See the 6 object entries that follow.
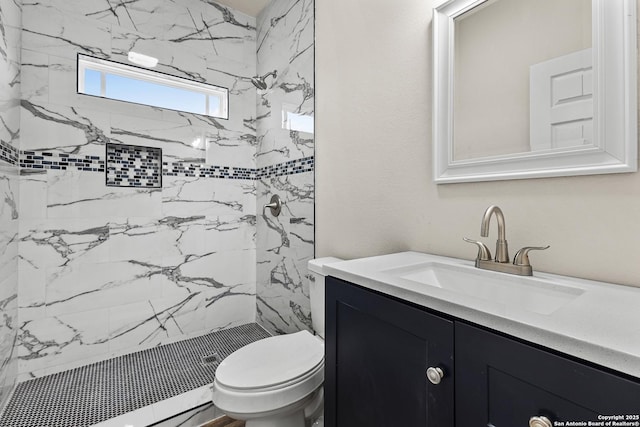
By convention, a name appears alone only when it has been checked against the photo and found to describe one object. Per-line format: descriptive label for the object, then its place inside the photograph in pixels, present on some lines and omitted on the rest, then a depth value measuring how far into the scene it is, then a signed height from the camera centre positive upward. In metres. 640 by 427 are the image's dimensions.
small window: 2.03 +0.95
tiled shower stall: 1.81 +0.18
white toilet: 1.14 -0.66
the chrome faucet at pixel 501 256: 0.92 -0.13
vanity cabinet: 0.48 -0.32
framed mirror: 0.83 +0.42
